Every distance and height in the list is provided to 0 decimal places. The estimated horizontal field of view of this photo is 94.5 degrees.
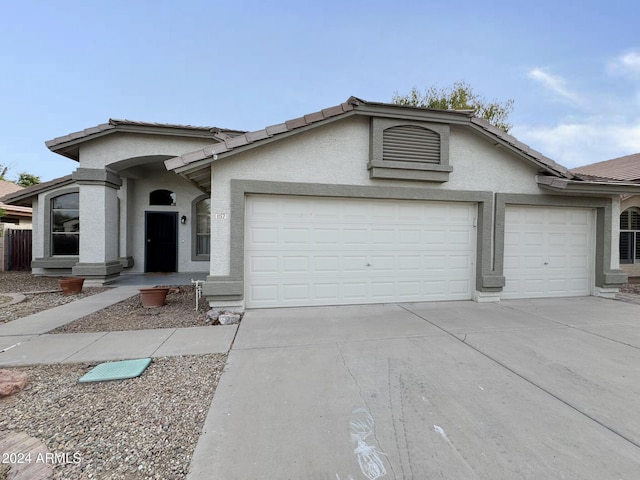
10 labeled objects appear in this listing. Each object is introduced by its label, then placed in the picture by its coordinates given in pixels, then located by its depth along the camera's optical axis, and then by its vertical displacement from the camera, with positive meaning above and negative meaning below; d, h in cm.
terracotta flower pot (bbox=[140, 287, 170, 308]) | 639 -139
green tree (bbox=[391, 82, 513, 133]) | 1809 +835
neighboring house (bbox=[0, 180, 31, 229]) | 1438 +78
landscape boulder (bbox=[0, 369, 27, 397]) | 298 -159
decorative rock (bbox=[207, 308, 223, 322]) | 550 -152
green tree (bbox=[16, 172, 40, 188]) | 3195 +571
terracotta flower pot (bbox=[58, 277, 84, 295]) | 768 -141
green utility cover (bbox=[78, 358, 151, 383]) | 329 -162
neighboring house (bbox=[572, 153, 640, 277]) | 1181 +47
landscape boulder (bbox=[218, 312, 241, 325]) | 532 -154
